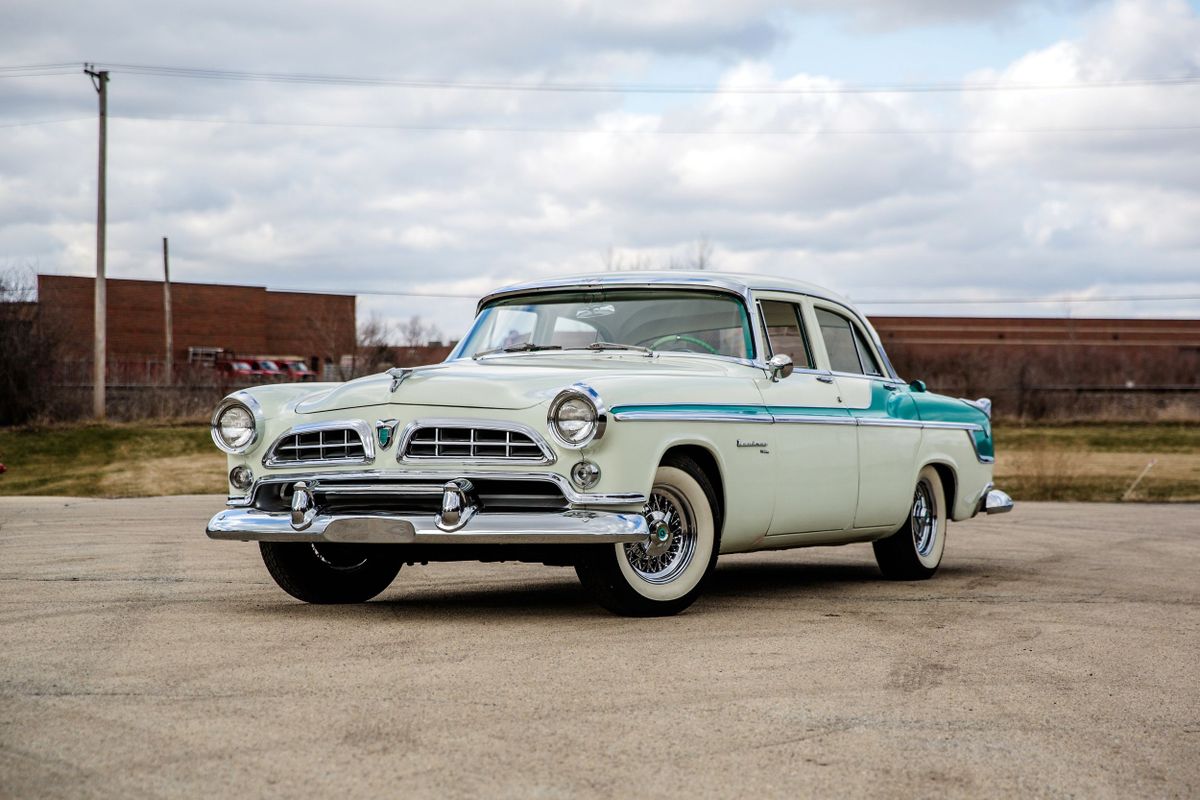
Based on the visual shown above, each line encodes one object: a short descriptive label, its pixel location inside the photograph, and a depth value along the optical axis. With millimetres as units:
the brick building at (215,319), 61375
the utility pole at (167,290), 50053
